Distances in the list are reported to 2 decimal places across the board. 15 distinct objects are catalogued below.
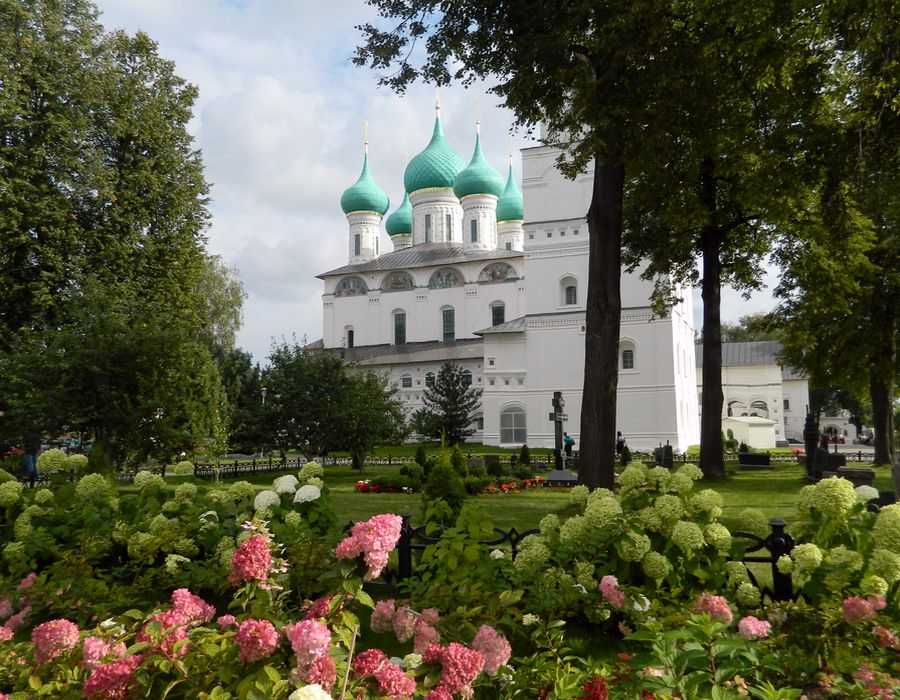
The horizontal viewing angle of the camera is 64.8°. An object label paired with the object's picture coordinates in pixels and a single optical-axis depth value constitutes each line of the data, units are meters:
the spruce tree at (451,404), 40.31
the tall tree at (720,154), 9.09
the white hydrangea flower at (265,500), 6.21
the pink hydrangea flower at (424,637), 3.05
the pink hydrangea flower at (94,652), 2.59
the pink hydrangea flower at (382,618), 3.48
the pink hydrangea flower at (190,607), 2.89
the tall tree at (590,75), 9.86
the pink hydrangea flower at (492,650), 2.89
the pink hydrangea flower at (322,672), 2.30
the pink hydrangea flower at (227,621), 2.95
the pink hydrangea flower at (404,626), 3.38
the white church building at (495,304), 35.66
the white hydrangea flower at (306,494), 6.18
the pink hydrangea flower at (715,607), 3.77
